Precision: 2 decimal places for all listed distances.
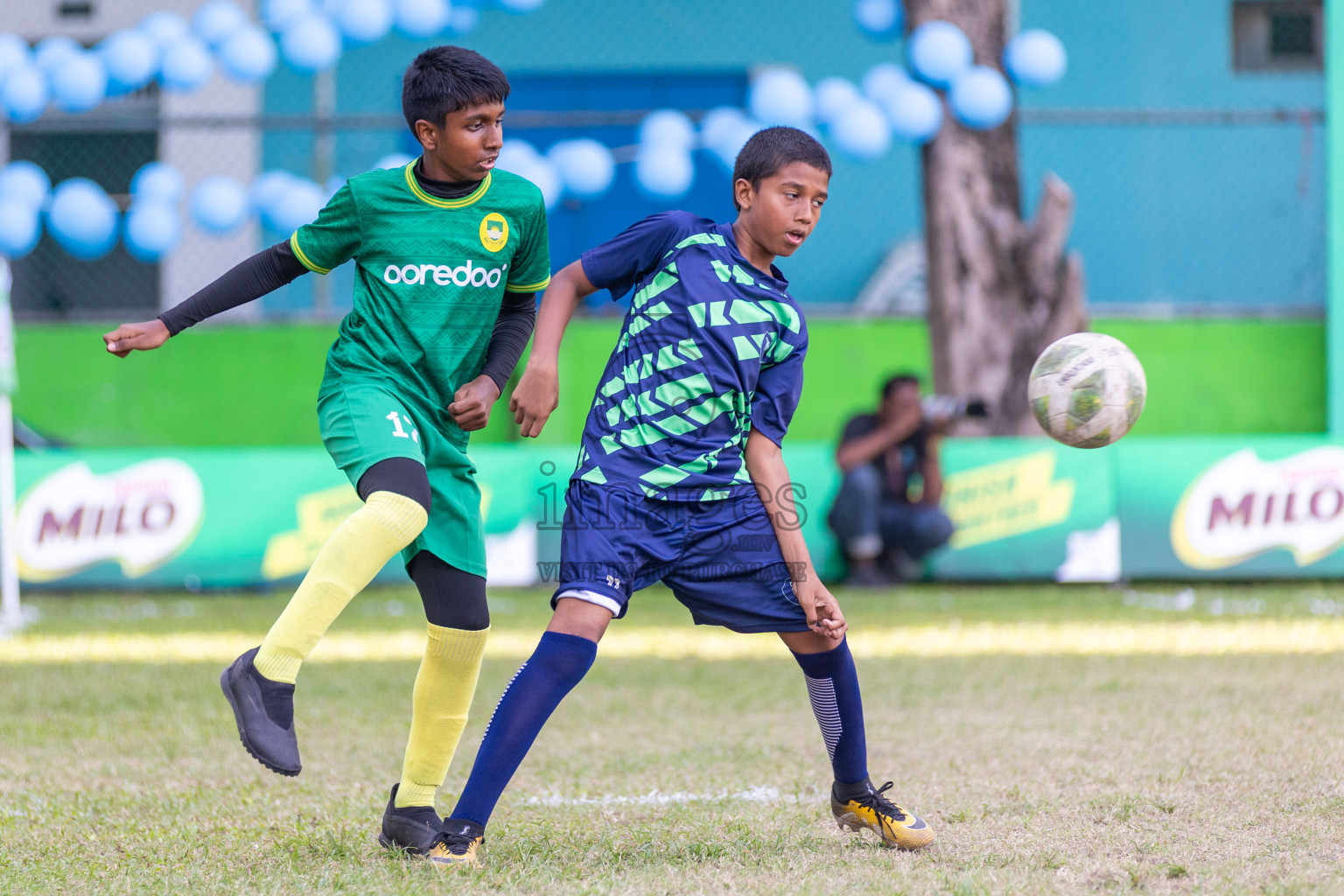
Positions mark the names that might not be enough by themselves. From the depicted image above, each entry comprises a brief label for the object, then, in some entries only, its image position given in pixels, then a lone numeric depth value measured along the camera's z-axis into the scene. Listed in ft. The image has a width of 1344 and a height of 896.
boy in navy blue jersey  21.29
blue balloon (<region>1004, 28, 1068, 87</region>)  64.13
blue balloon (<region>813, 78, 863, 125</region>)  62.28
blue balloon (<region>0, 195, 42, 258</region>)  60.08
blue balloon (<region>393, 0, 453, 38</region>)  63.77
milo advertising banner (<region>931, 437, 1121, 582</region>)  62.13
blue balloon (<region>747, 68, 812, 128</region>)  62.13
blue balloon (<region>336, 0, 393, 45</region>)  62.80
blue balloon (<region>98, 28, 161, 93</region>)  62.49
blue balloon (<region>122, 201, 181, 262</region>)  63.36
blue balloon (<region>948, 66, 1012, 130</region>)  62.69
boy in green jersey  21.99
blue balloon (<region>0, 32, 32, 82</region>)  61.72
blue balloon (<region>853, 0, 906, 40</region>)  68.33
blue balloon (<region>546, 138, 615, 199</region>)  64.75
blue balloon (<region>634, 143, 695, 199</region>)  64.64
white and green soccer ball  25.29
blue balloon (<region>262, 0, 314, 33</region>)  64.54
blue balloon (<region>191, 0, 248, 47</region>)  64.64
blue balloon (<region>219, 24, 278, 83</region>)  63.36
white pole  52.44
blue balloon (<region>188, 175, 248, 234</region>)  63.57
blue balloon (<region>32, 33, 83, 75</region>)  62.13
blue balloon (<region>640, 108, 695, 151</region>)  66.80
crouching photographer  61.77
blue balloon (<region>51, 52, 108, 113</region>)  61.46
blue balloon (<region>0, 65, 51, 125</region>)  60.85
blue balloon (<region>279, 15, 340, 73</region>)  63.41
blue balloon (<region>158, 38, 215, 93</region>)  63.05
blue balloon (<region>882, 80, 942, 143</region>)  62.69
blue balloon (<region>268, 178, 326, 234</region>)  62.54
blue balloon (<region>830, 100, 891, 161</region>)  61.52
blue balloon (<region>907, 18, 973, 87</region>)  63.31
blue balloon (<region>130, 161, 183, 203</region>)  65.41
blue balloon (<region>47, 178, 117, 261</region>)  62.18
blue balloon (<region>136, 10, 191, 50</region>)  64.49
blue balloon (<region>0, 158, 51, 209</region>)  61.72
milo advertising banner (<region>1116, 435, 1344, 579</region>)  60.95
